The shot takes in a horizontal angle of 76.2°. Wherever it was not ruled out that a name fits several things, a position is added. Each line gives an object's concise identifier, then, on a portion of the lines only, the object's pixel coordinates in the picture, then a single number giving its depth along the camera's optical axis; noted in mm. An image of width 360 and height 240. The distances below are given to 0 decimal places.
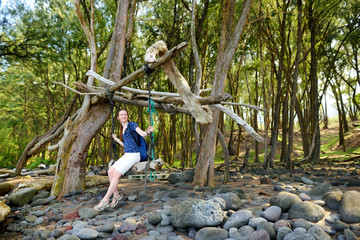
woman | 4023
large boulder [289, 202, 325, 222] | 3096
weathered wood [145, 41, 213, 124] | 3258
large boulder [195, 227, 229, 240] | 2854
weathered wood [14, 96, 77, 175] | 6266
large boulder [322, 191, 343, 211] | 3410
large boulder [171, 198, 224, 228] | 3123
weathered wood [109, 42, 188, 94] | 3303
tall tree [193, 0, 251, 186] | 5238
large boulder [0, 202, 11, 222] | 3729
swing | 3580
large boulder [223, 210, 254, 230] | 3094
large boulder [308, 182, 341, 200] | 3928
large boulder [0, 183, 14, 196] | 5617
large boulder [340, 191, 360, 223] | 2954
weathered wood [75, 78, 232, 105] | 3326
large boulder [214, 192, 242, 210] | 3672
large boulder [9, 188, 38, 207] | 4824
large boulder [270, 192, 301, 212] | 3402
